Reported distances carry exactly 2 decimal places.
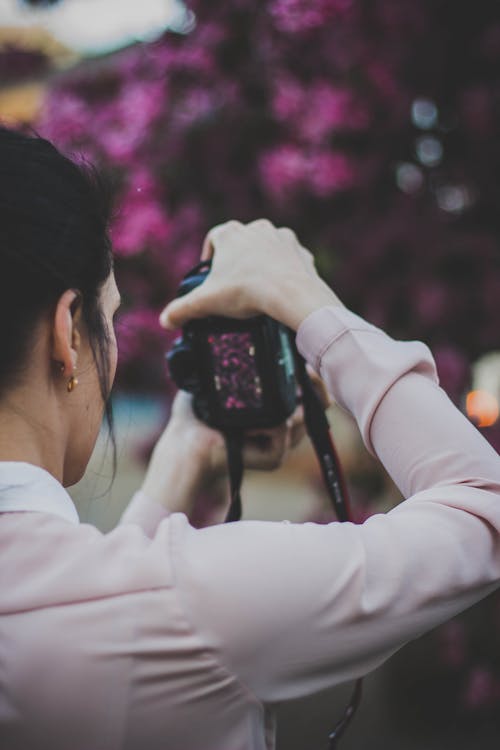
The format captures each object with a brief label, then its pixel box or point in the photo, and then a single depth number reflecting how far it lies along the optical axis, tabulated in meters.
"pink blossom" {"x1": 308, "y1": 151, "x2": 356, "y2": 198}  1.98
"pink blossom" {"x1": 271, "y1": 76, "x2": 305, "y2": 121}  2.01
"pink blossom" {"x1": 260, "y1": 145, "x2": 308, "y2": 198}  1.99
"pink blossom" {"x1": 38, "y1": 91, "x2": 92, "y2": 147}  2.31
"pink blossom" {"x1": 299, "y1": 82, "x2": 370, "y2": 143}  1.96
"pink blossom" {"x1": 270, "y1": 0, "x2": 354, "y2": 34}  1.83
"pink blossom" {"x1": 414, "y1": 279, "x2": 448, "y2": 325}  1.86
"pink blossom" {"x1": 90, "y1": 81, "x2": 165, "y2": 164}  2.17
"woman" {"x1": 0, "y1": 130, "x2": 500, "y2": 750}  0.62
